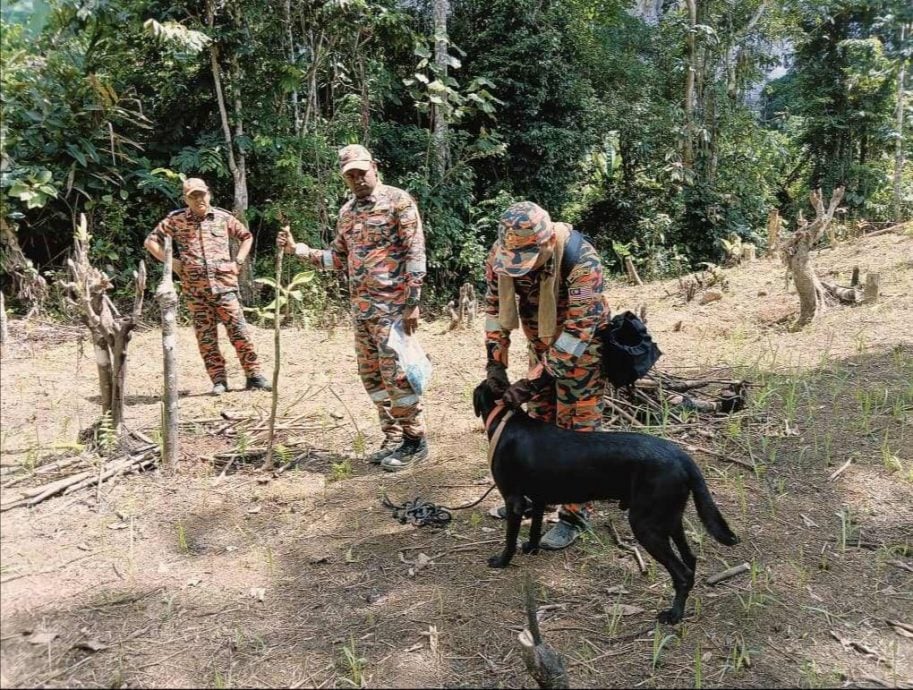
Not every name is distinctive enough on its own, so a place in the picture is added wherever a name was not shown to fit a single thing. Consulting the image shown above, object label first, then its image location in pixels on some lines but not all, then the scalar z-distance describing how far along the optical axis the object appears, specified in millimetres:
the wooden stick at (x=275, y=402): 3914
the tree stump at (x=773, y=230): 12395
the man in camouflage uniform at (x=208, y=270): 5691
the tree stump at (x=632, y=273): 12156
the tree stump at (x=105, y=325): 3818
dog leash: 3678
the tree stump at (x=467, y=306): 8812
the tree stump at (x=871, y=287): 7938
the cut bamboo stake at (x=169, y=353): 3848
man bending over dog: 3016
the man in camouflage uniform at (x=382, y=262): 4195
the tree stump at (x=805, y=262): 7199
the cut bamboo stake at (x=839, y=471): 4121
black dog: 2746
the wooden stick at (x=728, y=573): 3121
